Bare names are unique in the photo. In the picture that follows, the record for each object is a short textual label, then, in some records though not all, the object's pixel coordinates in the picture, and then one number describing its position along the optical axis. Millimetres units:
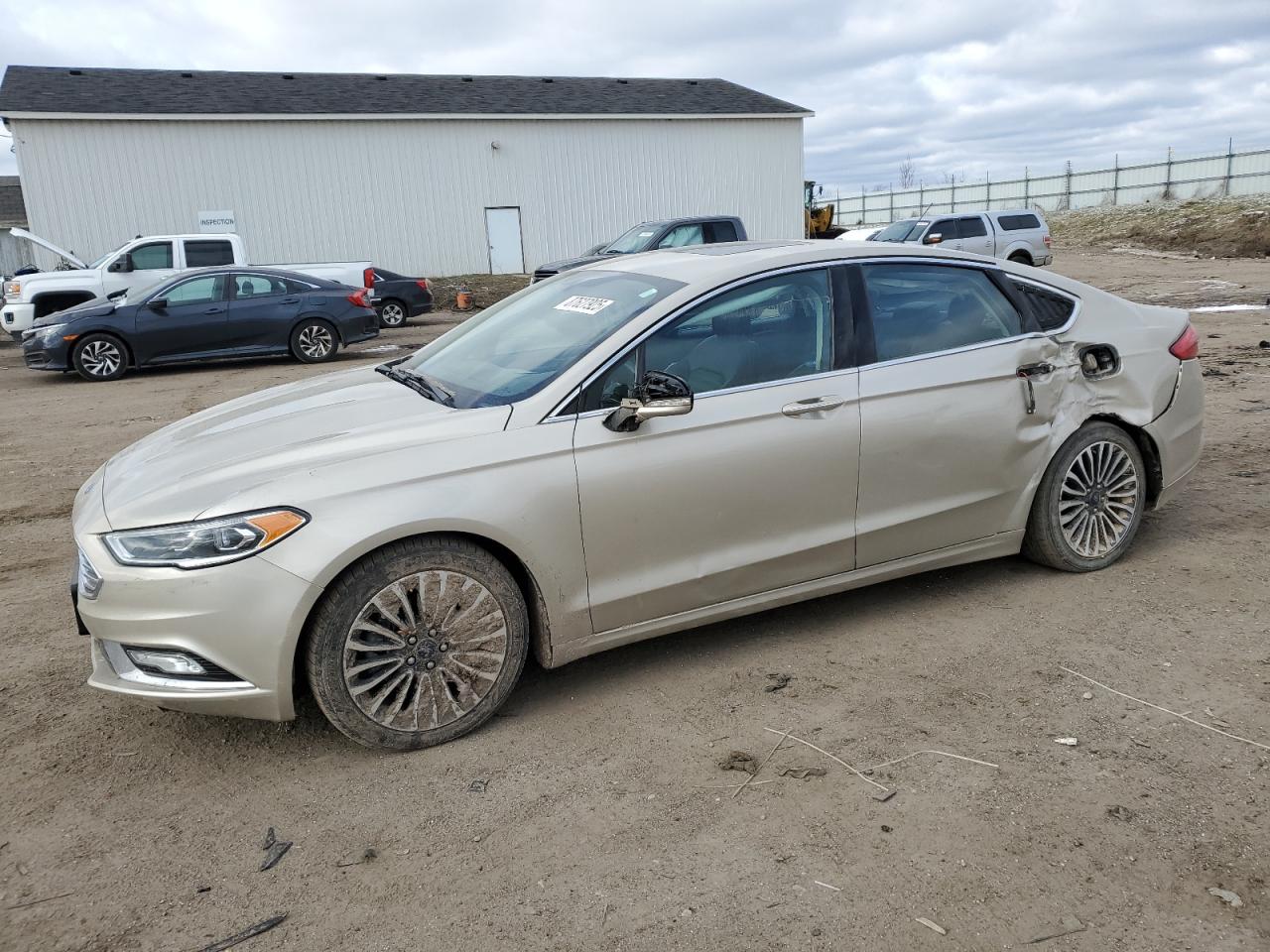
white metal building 25562
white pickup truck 15602
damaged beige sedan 3145
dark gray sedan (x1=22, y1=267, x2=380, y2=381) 13188
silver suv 23203
